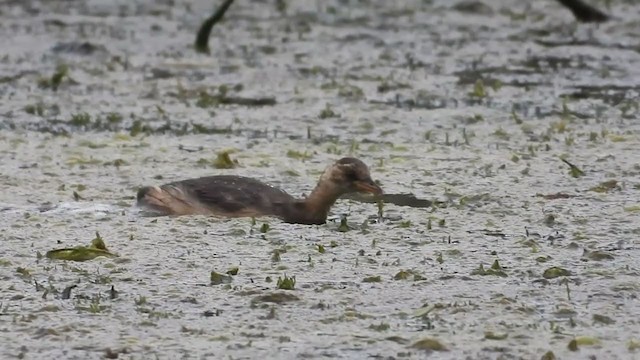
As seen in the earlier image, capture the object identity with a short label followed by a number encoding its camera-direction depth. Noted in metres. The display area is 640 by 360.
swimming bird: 14.16
